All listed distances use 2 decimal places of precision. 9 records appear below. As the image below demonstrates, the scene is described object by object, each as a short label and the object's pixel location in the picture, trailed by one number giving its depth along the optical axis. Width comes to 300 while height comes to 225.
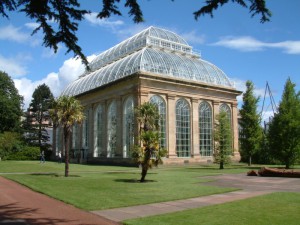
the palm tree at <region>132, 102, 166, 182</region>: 24.58
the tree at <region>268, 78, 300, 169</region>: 37.81
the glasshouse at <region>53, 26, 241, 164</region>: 47.47
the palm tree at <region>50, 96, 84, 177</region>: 30.27
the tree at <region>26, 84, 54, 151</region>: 81.75
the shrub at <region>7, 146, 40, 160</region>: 66.69
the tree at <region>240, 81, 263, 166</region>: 45.44
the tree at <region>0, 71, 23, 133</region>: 66.62
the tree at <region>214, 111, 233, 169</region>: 39.41
